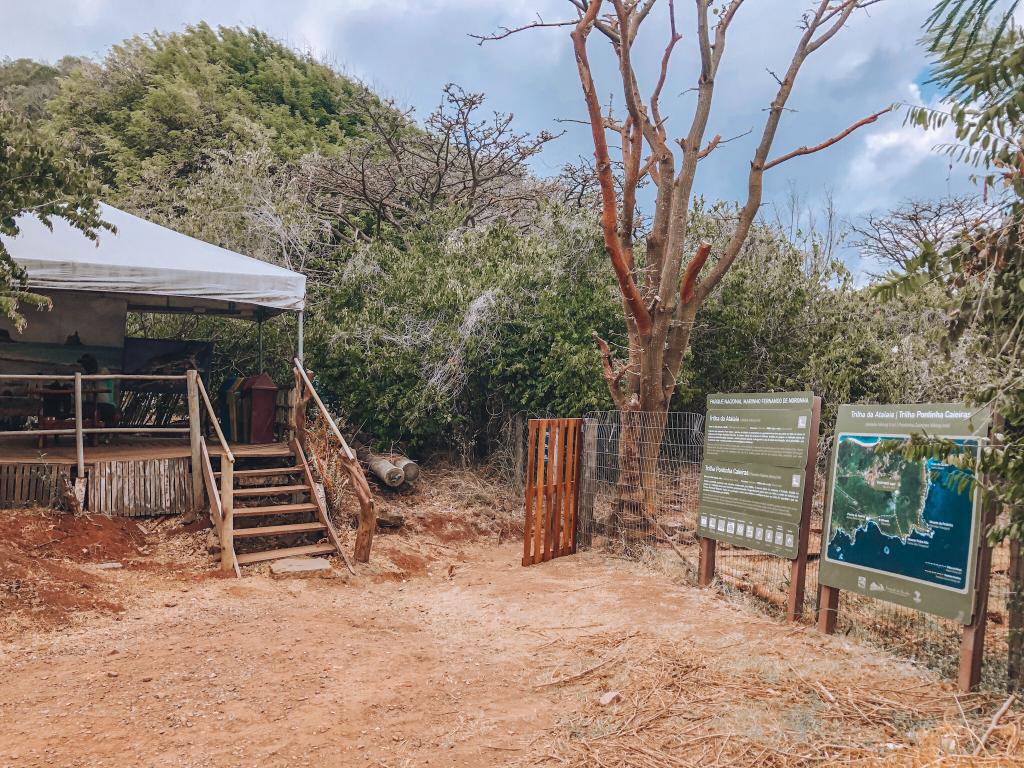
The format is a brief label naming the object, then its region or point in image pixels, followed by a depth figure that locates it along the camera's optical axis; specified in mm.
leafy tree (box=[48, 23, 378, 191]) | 20984
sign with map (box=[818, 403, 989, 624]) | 4324
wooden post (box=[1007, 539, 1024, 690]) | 4012
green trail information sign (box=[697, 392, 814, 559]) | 5711
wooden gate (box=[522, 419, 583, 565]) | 8141
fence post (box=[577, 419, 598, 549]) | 8617
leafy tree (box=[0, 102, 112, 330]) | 6555
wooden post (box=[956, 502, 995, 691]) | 4203
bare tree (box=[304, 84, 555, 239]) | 15781
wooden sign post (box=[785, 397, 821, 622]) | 5570
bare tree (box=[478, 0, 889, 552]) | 8516
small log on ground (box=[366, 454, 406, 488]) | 10750
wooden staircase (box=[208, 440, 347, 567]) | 7547
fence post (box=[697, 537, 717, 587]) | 6695
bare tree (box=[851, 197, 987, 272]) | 16138
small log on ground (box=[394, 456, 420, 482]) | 10906
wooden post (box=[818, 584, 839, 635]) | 5258
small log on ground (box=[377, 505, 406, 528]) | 9719
